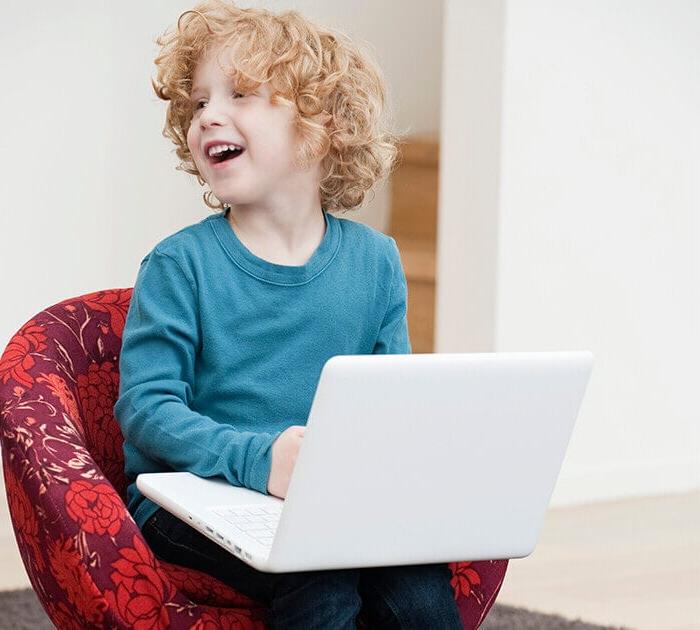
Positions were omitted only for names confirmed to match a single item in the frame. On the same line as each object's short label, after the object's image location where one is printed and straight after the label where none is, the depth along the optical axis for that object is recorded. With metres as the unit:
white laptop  2.19
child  2.48
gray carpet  3.47
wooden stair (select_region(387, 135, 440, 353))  6.80
